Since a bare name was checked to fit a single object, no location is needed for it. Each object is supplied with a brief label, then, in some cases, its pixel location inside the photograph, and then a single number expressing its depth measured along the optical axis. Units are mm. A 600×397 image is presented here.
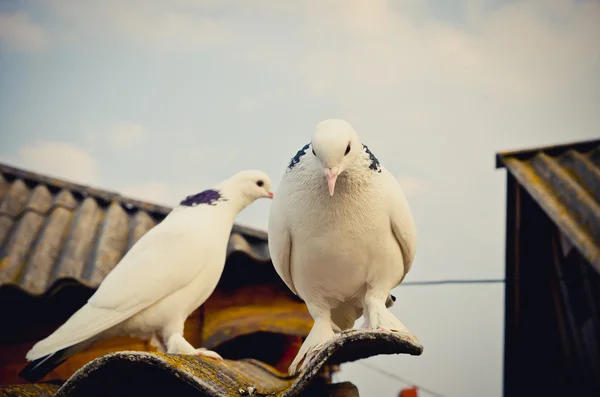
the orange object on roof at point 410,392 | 5020
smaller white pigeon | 3055
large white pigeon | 2189
